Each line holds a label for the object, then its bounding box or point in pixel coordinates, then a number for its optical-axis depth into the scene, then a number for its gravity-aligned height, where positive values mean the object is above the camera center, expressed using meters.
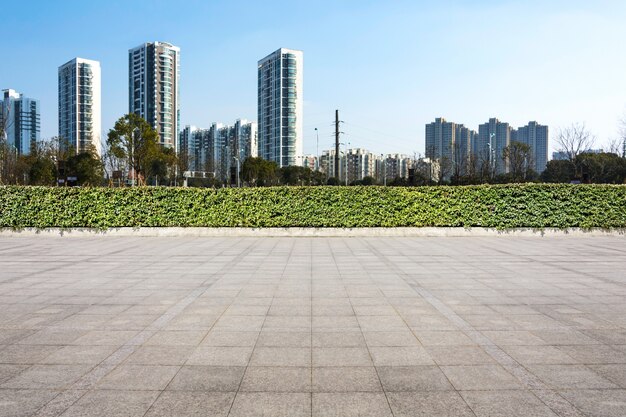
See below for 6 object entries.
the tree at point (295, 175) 73.44 +3.63
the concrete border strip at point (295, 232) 18.48 -1.31
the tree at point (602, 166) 49.00 +3.49
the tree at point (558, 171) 53.53 +3.35
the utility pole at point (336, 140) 34.43 +4.24
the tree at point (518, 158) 51.78 +4.79
